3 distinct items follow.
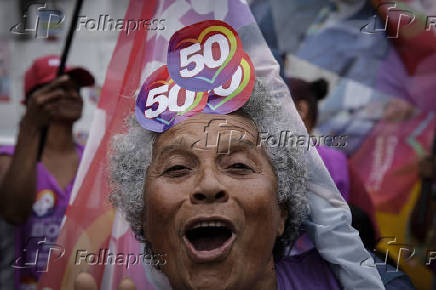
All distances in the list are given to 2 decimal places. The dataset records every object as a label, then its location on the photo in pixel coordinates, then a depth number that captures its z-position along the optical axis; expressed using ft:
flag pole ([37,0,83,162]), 7.68
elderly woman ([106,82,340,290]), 5.93
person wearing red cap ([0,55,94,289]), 9.51
